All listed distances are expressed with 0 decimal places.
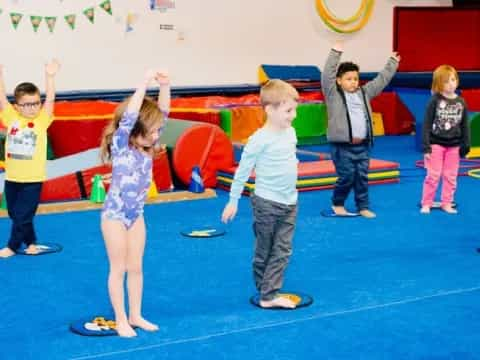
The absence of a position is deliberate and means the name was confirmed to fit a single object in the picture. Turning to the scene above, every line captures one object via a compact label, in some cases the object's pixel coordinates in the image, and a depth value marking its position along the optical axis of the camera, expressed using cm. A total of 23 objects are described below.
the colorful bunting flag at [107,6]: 1188
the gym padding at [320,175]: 888
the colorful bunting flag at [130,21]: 1217
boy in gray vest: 754
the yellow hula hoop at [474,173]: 914
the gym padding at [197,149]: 889
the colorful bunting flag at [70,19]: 1164
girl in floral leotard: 441
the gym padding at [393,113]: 1402
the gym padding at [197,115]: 1008
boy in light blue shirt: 492
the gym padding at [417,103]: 1211
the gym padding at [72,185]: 839
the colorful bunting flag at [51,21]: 1149
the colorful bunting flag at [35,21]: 1137
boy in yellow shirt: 621
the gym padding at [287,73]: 1346
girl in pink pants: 768
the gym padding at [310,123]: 1275
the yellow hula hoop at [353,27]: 1394
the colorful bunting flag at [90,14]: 1178
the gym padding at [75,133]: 913
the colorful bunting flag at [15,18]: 1123
